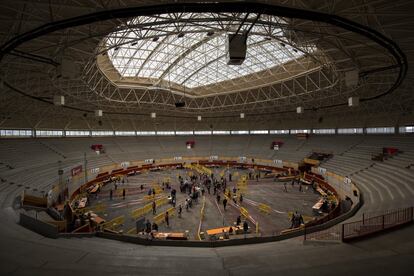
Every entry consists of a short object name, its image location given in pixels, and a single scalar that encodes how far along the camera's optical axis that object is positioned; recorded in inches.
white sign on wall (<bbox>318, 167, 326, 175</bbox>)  1287.2
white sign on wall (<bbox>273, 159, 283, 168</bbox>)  1730.1
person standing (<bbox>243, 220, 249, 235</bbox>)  654.6
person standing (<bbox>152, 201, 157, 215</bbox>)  852.7
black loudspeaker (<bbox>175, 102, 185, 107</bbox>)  1146.0
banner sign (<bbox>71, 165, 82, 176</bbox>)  1153.5
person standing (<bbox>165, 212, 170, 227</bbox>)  746.2
